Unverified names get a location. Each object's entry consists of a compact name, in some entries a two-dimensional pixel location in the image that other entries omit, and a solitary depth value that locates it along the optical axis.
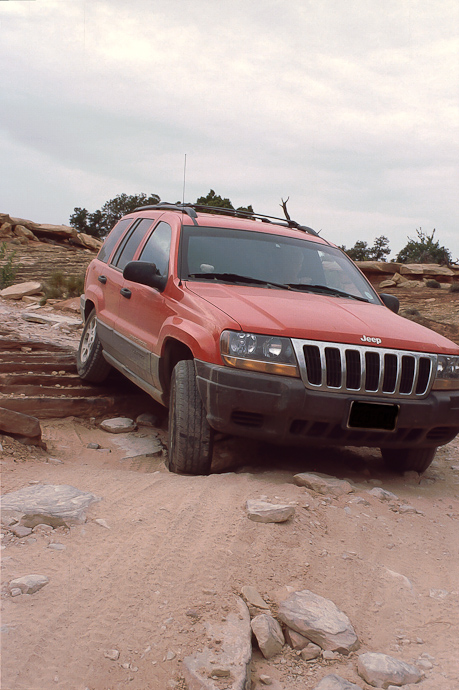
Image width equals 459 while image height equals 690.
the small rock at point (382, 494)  3.65
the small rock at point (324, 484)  3.53
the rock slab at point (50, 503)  2.83
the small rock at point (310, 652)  2.15
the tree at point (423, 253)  34.78
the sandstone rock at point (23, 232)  30.60
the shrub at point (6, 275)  14.34
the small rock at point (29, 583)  2.26
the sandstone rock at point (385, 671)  2.03
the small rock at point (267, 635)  2.15
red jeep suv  3.55
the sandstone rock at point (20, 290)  12.97
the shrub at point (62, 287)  13.41
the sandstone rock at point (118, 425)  5.46
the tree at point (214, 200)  34.31
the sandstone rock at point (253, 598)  2.36
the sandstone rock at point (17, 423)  4.05
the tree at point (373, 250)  46.00
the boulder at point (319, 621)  2.20
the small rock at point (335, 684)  1.96
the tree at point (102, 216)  50.06
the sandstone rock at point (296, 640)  2.20
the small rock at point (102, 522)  2.86
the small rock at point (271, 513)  3.02
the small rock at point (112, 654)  1.97
